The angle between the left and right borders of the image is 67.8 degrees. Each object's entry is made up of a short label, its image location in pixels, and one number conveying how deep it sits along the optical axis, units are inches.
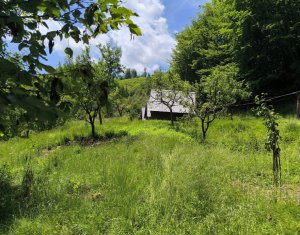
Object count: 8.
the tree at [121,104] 803.0
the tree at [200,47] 945.9
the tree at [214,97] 436.7
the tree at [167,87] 554.8
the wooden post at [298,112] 455.8
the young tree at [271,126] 205.3
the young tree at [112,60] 596.8
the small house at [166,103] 512.8
